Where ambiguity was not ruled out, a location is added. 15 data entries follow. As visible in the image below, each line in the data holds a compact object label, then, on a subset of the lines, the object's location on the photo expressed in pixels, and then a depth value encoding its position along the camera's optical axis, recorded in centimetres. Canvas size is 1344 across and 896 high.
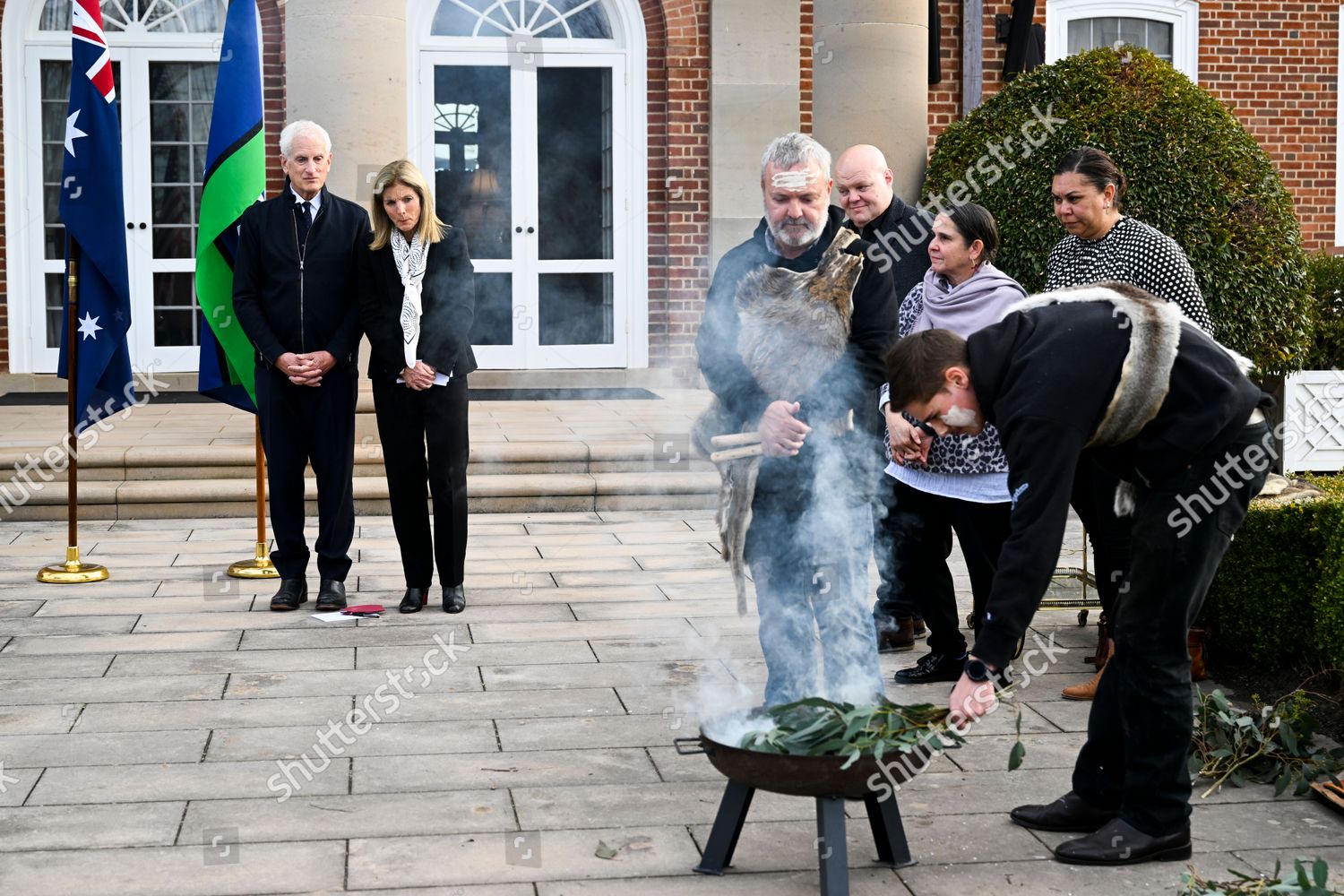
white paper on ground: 657
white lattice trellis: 1018
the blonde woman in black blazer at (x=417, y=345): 647
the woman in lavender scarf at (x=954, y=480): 549
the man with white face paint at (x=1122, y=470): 349
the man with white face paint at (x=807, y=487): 457
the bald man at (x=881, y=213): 584
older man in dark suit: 673
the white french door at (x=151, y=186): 1305
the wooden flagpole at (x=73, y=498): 728
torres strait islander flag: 727
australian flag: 741
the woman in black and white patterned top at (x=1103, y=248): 537
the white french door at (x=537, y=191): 1352
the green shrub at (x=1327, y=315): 1081
